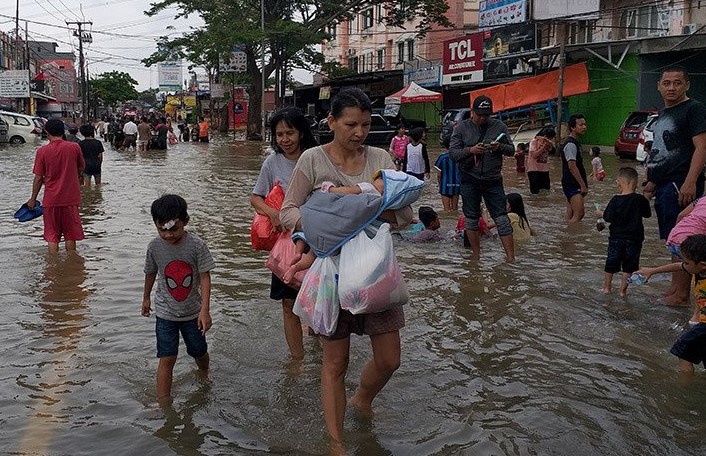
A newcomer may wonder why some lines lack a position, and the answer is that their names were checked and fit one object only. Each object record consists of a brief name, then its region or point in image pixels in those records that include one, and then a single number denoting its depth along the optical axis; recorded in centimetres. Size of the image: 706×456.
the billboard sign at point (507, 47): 3046
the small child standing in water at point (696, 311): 462
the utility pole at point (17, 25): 5266
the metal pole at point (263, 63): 3788
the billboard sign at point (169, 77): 9755
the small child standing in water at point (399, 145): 1591
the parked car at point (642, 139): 2132
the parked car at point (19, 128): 3619
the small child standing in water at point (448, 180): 1198
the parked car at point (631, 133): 2433
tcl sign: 3450
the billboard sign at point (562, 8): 2900
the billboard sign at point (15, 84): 5172
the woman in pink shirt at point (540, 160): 1282
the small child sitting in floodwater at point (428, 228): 1009
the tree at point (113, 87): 9819
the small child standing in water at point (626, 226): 674
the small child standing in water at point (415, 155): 1337
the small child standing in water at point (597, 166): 1168
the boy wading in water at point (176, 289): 452
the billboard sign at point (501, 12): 3136
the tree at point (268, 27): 3703
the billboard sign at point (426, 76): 3972
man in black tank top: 951
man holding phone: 784
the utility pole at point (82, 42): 6179
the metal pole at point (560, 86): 2562
